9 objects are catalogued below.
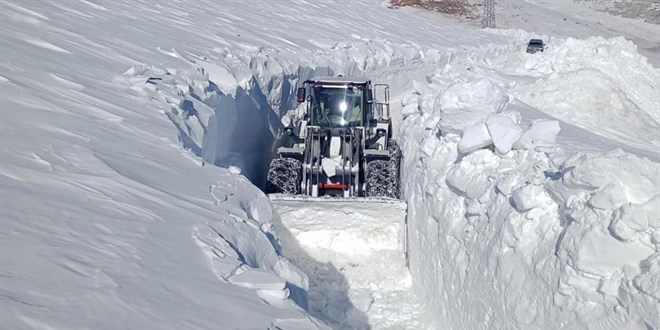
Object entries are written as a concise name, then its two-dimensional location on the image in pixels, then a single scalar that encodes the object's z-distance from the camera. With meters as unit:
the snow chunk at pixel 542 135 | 7.79
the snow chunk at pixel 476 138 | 8.46
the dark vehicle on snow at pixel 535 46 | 25.98
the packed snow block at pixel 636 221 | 5.47
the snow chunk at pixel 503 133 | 7.96
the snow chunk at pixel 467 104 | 9.90
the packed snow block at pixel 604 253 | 5.47
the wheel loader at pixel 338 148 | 10.49
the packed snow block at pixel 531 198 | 6.61
